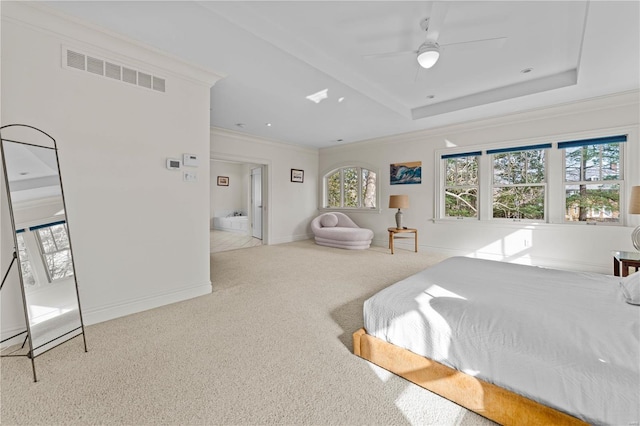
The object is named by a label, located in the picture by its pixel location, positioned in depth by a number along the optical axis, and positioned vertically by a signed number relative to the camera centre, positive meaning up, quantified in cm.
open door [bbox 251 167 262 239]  713 +6
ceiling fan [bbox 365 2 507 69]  220 +137
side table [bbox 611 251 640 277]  268 -58
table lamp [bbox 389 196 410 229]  555 +2
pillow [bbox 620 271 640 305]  156 -51
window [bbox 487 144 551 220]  453 +37
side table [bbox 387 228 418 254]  550 -57
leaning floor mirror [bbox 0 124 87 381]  184 -24
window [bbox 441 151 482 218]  519 +37
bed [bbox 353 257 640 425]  107 -67
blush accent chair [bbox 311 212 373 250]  591 -64
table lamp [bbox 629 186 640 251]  288 -4
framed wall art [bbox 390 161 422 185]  581 +68
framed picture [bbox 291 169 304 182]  711 +77
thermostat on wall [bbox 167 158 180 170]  274 +42
